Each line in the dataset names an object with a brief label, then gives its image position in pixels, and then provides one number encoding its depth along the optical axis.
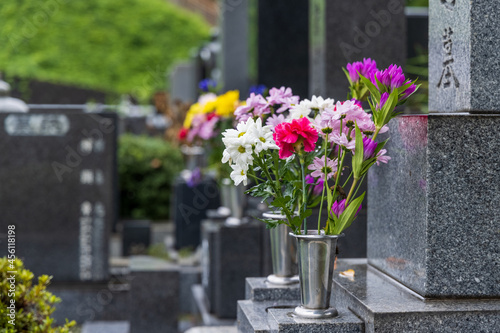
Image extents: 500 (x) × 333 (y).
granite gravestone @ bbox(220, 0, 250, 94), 7.41
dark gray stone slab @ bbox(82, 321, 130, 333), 6.14
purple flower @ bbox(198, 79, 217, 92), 5.63
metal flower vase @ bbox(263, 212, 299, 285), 3.42
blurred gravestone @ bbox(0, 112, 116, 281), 6.99
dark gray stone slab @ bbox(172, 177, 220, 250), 8.70
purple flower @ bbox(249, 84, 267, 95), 4.40
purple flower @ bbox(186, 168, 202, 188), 5.95
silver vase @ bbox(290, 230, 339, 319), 2.71
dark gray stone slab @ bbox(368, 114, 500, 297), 2.74
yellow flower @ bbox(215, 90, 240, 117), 5.34
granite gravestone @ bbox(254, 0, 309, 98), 6.74
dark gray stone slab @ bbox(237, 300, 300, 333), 2.99
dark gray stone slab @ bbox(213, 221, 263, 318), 5.51
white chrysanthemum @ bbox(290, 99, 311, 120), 2.91
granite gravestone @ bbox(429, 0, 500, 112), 2.85
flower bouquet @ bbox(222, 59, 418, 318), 2.64
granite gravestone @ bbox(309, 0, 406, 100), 4.96
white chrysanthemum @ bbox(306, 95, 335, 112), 2.90
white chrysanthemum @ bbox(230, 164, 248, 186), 2.67
